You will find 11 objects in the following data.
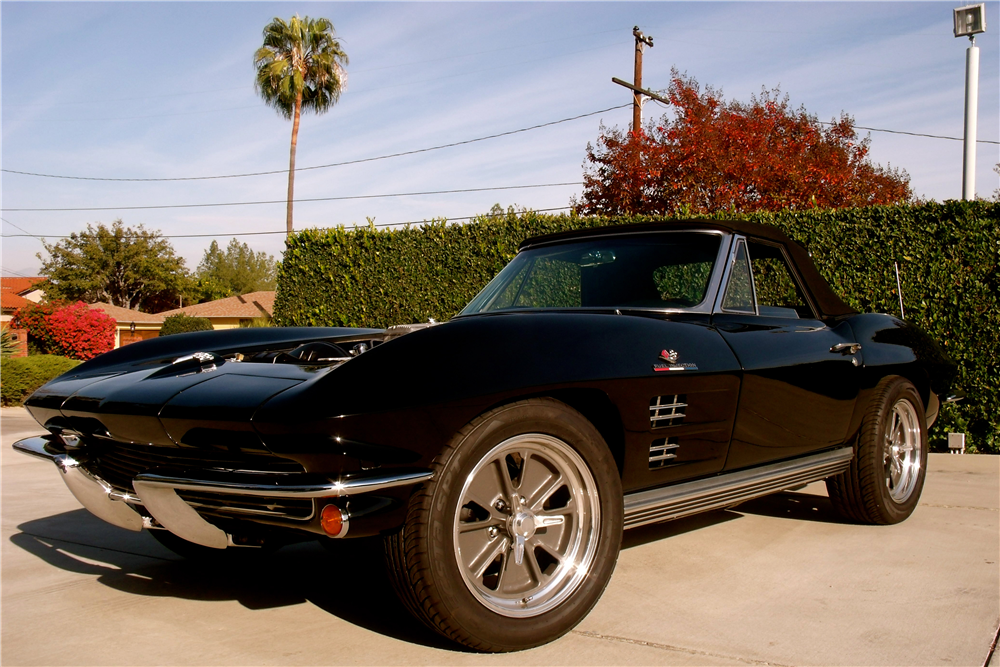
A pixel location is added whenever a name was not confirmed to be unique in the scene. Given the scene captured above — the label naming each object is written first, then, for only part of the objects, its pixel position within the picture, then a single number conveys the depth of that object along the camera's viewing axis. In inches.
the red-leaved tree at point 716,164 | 643.5
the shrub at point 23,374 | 622.2
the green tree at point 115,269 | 2116.1
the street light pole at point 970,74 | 364.5
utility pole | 702.5
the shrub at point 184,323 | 1352.7
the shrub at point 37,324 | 958.4
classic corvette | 89.9
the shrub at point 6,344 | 727.7
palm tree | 1146.7
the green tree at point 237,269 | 3449.8
